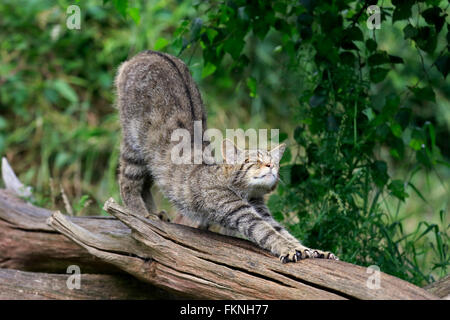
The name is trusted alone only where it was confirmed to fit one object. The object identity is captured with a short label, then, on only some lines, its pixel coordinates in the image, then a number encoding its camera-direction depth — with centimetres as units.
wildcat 335
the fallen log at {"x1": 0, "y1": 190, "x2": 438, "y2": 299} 271
